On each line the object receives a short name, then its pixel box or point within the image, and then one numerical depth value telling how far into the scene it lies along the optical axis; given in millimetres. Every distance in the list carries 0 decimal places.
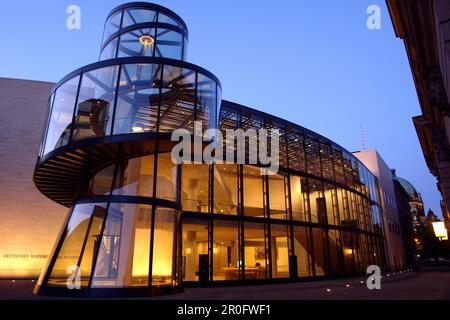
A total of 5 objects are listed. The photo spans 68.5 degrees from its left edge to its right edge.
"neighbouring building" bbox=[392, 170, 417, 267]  51150
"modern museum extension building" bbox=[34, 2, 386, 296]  12367
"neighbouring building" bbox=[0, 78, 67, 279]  23531
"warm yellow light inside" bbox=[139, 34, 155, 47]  18264
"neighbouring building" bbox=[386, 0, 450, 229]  3875
